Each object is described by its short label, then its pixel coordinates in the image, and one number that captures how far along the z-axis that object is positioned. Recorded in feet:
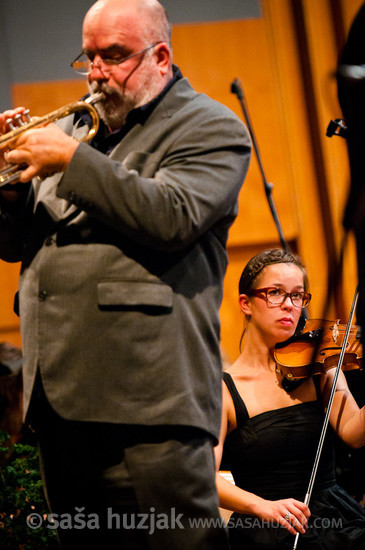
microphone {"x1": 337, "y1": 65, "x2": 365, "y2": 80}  17.99
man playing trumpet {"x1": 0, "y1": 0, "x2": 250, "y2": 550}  18.67
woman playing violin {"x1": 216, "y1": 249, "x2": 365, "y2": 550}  20.21
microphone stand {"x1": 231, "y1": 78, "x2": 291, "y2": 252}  21.85
